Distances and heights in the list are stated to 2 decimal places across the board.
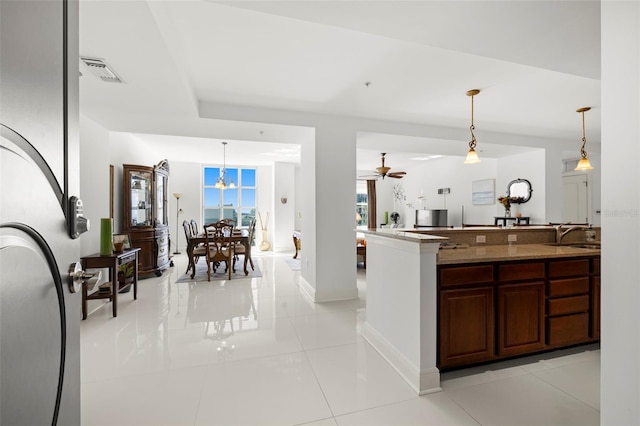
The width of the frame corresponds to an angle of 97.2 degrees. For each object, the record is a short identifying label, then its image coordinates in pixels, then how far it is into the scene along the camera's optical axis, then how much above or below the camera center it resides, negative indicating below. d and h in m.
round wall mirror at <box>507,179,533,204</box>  5.61 +0.39
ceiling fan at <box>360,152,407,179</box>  6.16 +0.86
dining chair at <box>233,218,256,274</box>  5.41 -0.76
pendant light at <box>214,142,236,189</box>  6.39 +1.05
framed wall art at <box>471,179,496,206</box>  6.56 +0.43
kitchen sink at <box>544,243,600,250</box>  2.89 -0.37
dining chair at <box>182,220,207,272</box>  5.17 -0.74
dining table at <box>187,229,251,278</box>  5.02 -0.59
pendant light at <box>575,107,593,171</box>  3.95 +0.65
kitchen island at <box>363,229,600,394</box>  1.96 -0.72
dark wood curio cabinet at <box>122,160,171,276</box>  4.77 -0.10
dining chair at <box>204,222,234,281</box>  4.86 -0.65
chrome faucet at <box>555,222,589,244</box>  3.07 -0.25
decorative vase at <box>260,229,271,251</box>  8.40 -0.99
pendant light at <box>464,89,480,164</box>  3.40 +0.65
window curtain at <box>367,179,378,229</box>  9.84 +0.34
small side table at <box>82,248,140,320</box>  3.13 -0.64
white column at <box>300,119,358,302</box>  3.83 -0.04
